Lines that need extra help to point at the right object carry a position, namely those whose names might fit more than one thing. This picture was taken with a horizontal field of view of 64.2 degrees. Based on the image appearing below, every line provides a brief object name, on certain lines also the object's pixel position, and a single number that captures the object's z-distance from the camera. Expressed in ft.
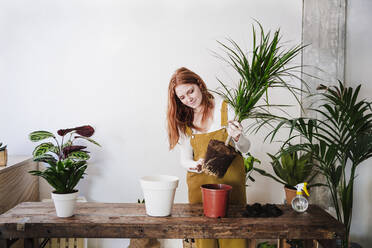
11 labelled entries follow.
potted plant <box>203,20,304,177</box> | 5.61
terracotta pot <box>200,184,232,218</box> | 5.07
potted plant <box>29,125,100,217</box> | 5.11
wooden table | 4.83
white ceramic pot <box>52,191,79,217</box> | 5.11
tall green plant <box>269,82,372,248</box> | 7.13
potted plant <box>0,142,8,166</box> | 7.86
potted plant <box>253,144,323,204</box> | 8.58
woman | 6.89
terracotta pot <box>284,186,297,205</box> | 8.38
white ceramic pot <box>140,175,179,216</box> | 5.09
